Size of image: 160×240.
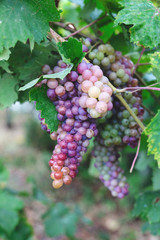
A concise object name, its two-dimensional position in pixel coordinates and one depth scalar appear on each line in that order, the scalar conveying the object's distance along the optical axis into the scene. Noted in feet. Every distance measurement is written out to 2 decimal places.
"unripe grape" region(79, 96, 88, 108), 1.67
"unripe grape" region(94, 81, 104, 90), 1.63
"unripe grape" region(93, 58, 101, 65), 2.04
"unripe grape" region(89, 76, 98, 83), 1.66
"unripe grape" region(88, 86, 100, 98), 1.61
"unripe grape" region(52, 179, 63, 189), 1.76
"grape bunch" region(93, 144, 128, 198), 2.38
